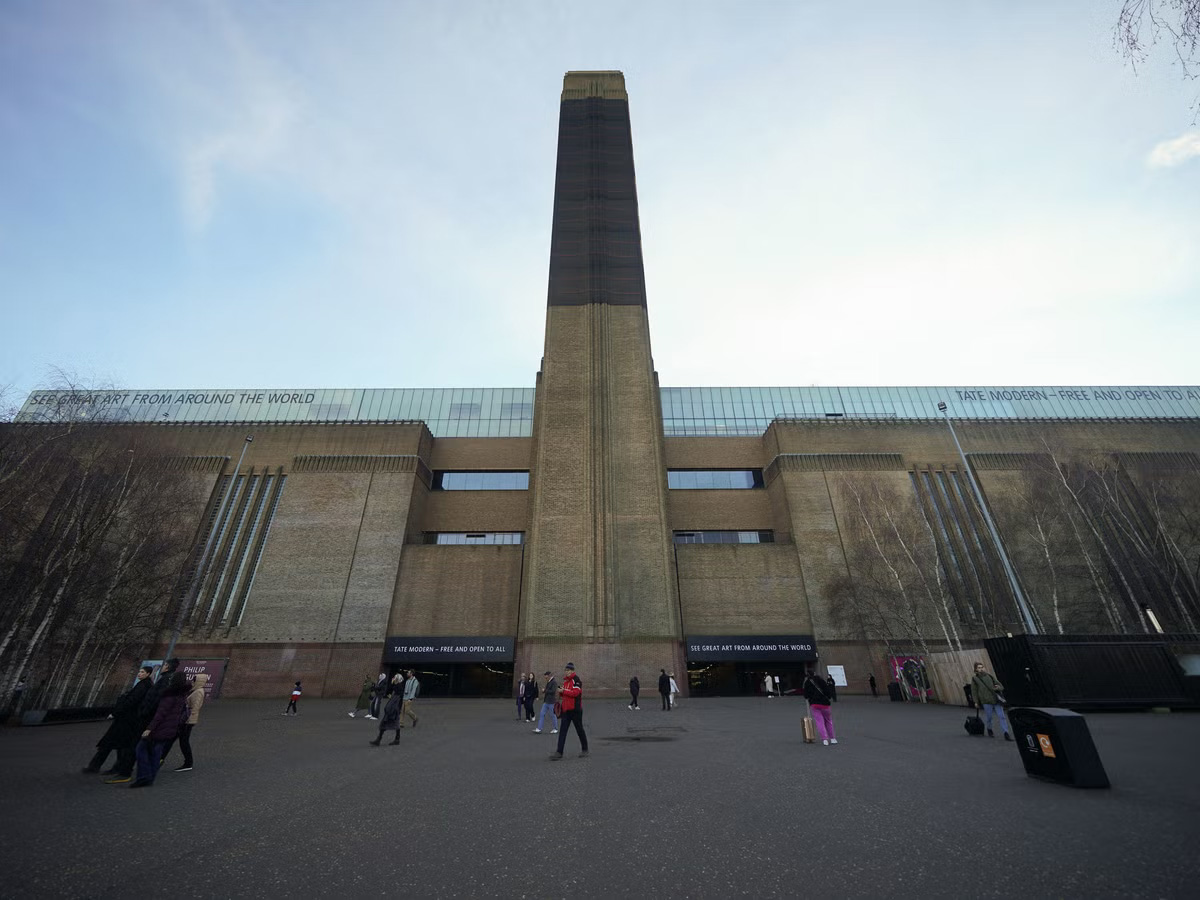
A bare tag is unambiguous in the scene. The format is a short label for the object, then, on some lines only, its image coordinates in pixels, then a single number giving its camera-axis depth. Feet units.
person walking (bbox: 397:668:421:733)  55.92
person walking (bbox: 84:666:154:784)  27.17
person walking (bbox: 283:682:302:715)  69.35
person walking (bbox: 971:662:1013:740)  38.86
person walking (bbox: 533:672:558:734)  47.70
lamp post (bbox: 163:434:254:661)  104.99
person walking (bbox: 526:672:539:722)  60.39
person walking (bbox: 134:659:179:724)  26.94
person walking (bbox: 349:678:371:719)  68.75
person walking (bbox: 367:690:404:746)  39.47
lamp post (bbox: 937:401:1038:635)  71.05
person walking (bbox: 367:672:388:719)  63.67
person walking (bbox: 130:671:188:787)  25.16
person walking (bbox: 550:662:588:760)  33.35
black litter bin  22.41
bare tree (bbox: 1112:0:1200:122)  16.63
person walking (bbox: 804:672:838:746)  37.06
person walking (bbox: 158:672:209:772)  28.60
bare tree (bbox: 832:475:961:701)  105.19
